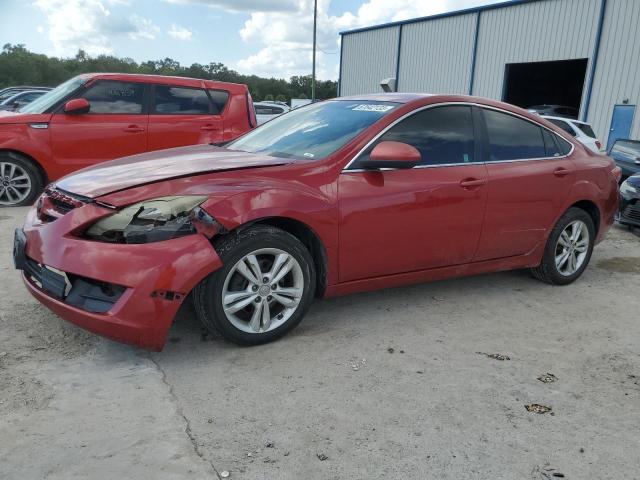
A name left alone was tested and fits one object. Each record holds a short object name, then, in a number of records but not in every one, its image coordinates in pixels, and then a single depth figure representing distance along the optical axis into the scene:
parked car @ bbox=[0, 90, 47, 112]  14.21
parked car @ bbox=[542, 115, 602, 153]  10.23
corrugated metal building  17.34
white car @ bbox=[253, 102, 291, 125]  19.55
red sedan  2.86
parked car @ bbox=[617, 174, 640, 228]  7.20
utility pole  30.06
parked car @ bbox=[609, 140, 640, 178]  9.79
